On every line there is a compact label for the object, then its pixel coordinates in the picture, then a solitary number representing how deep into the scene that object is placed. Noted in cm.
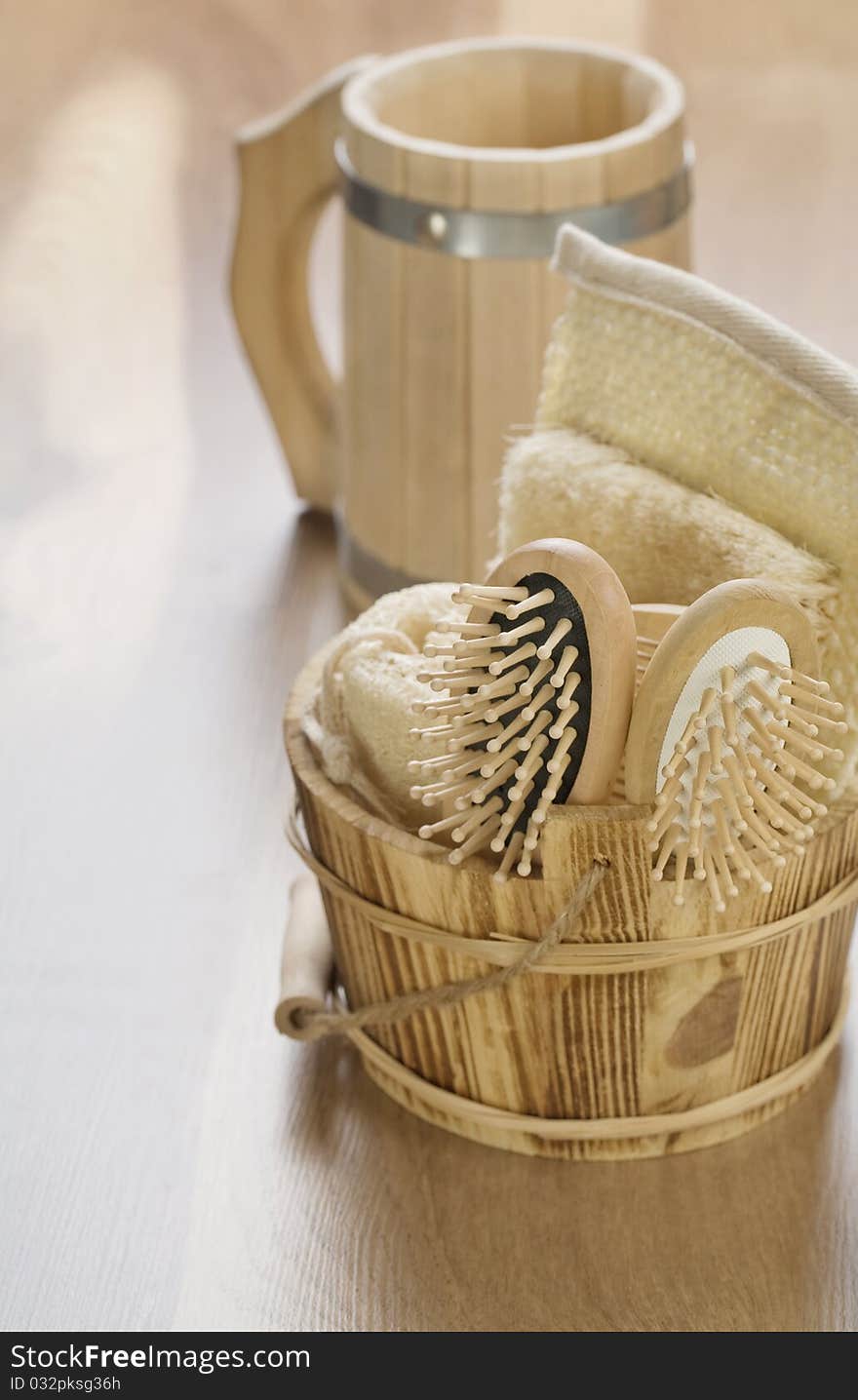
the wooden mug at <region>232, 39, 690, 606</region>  132
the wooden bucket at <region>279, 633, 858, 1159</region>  114
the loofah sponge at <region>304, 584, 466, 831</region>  116
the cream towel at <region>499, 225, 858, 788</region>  115
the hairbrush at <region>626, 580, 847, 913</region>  110
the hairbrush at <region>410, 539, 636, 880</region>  111
